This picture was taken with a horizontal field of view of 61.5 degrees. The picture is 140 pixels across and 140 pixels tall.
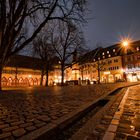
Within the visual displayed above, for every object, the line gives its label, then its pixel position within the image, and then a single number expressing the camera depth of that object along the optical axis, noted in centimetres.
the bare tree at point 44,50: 2563
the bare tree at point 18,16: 912
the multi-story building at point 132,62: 4304
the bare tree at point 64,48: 2493
